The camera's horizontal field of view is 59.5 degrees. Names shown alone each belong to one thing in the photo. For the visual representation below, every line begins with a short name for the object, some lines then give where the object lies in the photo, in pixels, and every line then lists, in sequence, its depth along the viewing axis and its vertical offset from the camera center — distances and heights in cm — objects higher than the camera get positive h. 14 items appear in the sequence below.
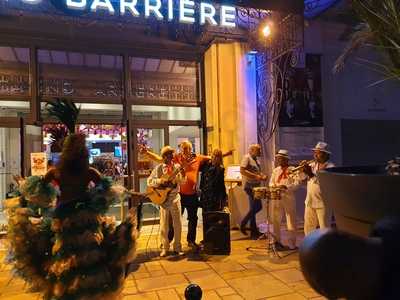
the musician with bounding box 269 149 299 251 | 516 -77
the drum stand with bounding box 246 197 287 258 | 489 -137
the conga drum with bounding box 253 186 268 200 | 475 -57
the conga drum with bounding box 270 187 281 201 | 470 -57
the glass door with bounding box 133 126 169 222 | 687 +14
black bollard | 179 -72
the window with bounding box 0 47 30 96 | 615 +151
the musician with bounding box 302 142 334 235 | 474 -62
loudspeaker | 498 -121
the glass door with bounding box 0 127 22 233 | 639 -4
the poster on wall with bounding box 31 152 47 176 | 532 -12
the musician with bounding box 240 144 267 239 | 585 -47
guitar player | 507 -77
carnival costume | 254 -60
